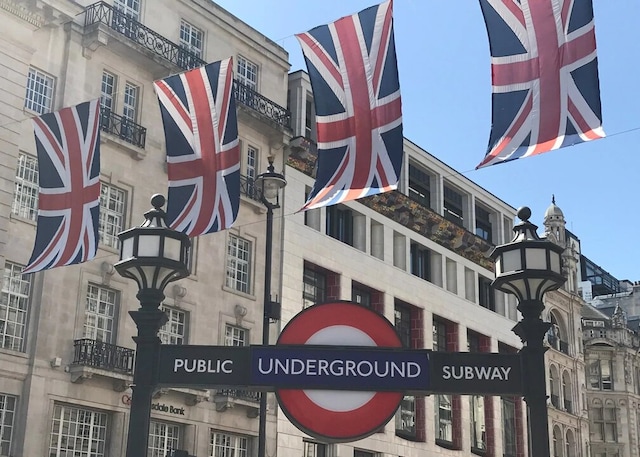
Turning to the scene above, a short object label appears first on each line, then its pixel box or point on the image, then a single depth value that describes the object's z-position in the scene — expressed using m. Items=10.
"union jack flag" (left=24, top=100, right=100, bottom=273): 19.03
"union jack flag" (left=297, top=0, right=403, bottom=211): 16.03
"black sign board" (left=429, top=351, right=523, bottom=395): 10.26
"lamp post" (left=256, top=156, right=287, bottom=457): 20.31
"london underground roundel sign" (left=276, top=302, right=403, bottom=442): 9.72
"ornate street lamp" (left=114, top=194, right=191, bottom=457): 10.47
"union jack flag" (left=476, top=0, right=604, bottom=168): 13.62
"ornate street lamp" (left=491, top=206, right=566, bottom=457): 10.14
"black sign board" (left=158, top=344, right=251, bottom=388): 10.45
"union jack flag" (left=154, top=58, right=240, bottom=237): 17.58
